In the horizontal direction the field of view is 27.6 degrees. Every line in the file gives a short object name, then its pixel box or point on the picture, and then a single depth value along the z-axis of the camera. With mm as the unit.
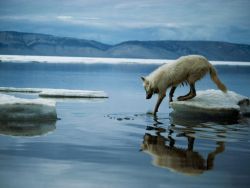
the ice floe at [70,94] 20938
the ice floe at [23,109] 12594
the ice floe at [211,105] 14383
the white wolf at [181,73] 14914
